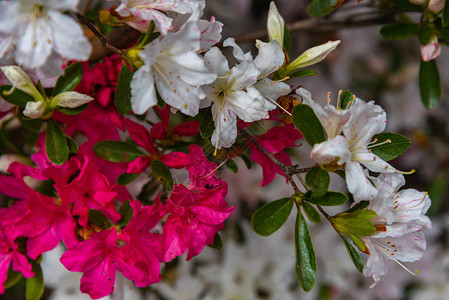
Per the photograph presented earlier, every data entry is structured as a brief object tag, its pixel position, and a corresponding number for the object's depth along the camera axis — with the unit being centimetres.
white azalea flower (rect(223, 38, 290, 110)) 40
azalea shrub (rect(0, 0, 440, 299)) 38
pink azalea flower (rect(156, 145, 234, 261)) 41
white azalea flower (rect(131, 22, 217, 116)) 38
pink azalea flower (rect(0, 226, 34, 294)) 43
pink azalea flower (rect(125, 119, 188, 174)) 42
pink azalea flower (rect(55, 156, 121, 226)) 41
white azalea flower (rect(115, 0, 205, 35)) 38
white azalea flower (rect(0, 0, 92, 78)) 37
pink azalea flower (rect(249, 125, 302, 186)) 42
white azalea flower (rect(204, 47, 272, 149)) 39
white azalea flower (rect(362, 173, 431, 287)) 40
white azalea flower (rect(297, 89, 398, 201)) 38
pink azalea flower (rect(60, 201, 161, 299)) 41
